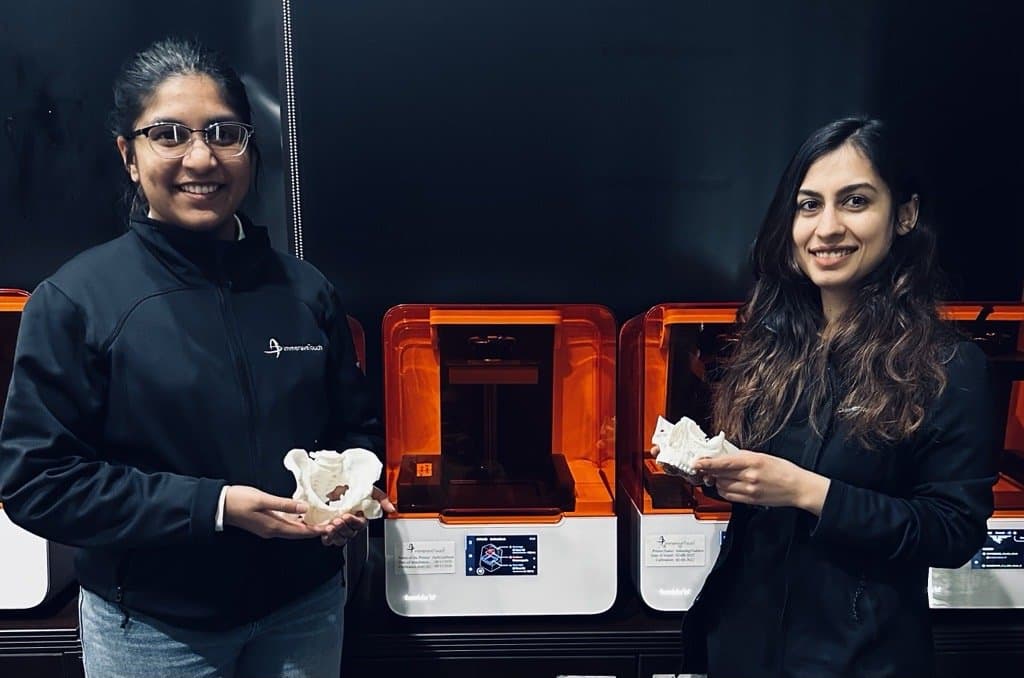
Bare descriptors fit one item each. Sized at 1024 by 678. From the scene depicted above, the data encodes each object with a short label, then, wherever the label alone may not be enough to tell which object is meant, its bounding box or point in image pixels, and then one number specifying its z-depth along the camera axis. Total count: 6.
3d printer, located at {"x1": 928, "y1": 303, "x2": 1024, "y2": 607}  1.40
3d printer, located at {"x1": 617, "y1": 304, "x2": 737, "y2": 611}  1.40
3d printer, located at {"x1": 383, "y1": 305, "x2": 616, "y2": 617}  1.39
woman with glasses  0.98
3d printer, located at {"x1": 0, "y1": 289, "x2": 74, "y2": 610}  1.36
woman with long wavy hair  0.99
